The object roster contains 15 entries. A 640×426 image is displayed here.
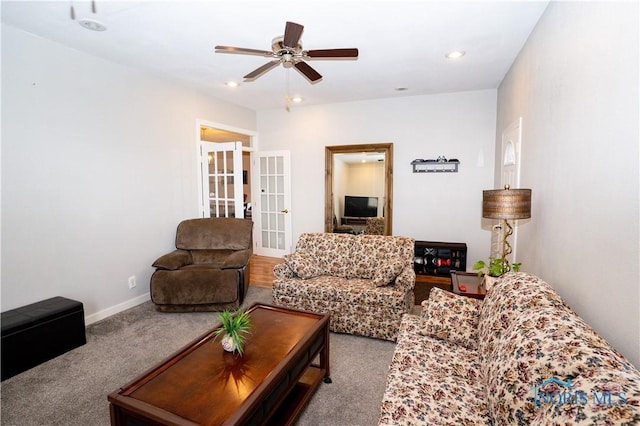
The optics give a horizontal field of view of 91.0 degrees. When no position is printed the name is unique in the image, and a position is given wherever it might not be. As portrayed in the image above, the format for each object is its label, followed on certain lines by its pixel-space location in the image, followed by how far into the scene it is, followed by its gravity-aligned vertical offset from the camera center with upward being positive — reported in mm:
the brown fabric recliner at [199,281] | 3490 -987
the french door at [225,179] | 4906 +217
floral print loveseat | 2902 -904
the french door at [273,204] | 5941 -221
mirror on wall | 5223 +115
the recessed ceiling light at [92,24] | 2605 +1424
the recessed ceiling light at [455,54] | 3232 +1452
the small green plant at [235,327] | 1804 -780
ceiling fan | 2227 +1050
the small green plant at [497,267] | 2631 -633
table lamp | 2354 -86
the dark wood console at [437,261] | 4602 -1021
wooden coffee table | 1394 -950
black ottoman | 2385 -1137
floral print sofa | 968 -759
